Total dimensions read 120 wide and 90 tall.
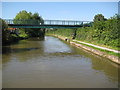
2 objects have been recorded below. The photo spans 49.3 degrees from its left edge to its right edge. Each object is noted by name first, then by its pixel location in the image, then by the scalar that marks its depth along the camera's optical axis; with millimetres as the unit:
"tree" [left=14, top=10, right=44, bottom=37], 54322
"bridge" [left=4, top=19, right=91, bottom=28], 41274
